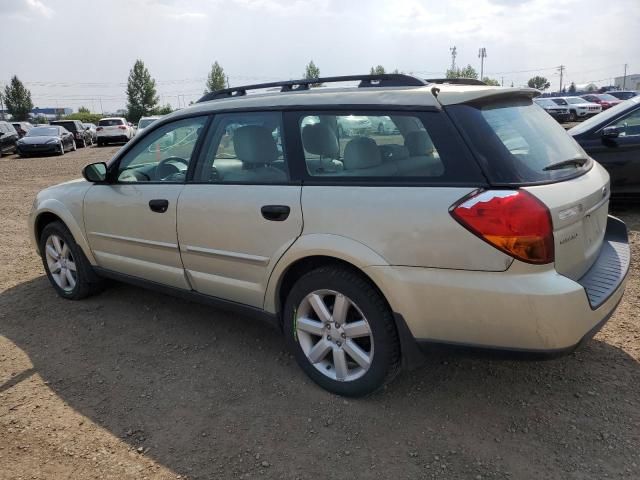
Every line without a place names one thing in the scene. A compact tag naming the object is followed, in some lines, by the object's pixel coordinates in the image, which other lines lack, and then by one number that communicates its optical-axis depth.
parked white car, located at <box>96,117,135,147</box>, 29.89
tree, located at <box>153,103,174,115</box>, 67.62
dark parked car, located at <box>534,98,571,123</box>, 32.72
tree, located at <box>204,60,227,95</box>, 73.69
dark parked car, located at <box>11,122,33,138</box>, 27.81
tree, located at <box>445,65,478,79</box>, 70.62
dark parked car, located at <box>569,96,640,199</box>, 6.56
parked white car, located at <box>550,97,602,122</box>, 33.62
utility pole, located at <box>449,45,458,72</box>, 88.75
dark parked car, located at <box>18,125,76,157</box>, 22.59
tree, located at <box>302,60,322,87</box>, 69.99
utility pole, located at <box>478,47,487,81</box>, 86.83
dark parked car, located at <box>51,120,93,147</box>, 28.73
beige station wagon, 2.45
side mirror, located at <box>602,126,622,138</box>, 6.61
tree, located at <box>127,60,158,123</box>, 66.75
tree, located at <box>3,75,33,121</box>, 65.44
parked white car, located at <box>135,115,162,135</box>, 22.13
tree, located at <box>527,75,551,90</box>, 120.94
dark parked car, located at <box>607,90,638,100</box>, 40.16
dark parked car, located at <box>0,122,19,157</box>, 22.92
